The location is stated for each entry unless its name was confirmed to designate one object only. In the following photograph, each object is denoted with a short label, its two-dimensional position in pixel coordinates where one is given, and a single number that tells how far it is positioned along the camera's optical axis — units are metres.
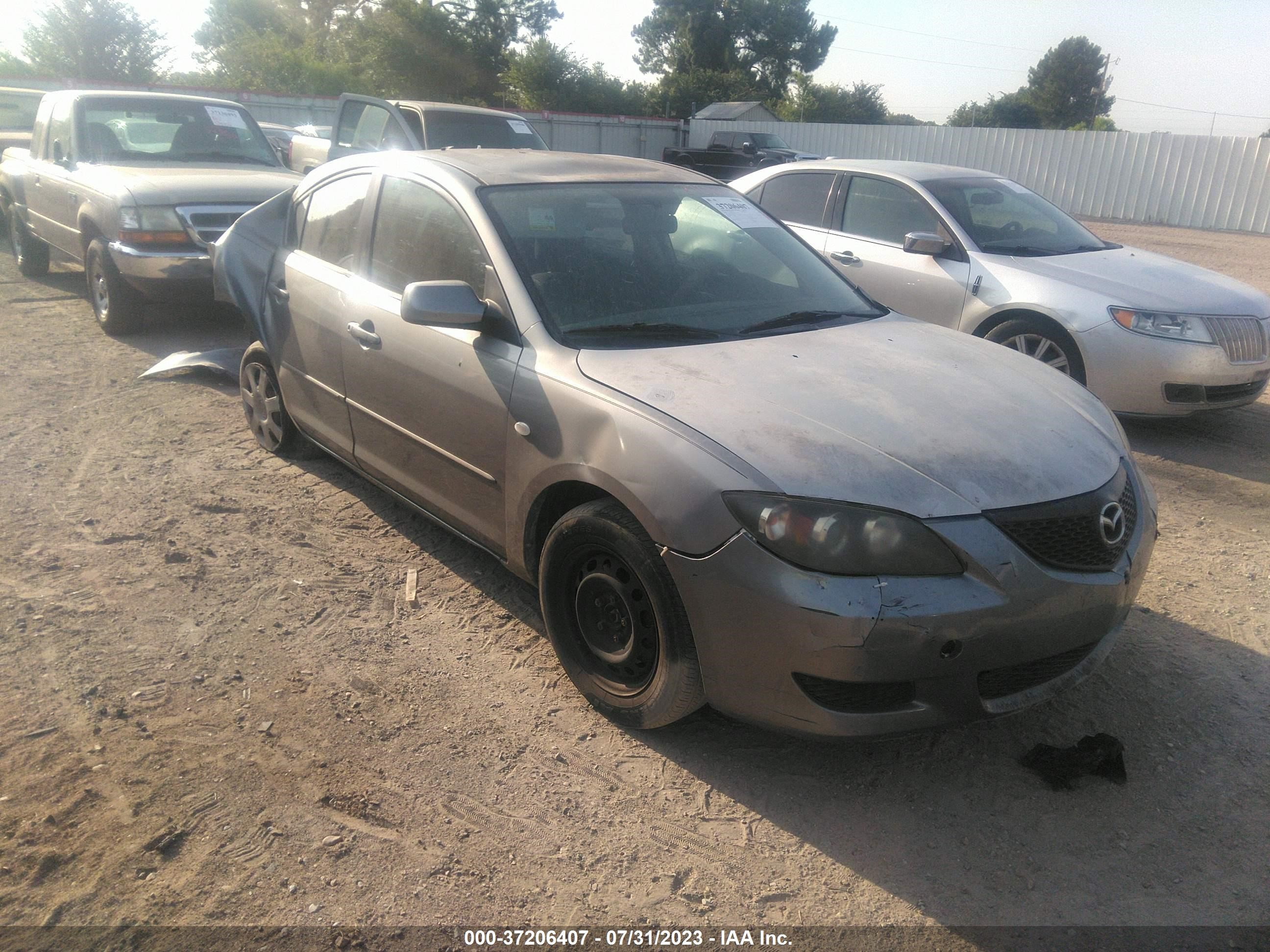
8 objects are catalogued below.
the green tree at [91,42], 53.91
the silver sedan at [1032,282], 5.82
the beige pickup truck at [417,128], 11.22
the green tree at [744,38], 63.81
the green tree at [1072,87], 72.75
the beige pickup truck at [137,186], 7.41
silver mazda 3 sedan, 2.53
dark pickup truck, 24.83
